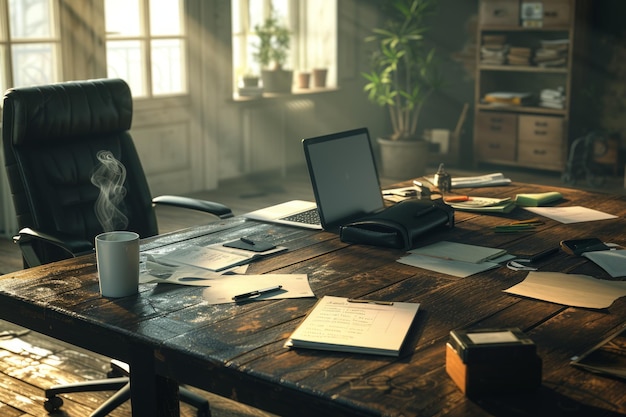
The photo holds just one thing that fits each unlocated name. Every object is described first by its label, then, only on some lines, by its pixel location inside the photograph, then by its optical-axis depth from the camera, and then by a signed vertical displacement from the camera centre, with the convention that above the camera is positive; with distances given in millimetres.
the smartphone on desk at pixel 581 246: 2354 -512
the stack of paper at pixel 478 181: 3326 -477
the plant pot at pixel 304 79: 7480 -203
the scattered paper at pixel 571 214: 2795 -514
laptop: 2631 -396
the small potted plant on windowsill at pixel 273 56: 6977 -8
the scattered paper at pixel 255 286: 1979 -539
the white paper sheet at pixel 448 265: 2184 -533
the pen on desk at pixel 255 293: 1963 -536
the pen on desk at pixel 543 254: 2277 -521
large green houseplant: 7062 -262
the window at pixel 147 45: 5891 +67
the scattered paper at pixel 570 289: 1955 -539
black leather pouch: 2408 -475
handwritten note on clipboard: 1643 -535
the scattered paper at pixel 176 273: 2088 -534
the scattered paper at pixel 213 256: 2244 -528
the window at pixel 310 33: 7547 +195
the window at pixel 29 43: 5133 +69
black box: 1446 -513
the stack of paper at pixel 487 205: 2885 -497
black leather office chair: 2820 -388
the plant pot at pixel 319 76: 7570 -180
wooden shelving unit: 7027 -263
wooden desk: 1450 -551
